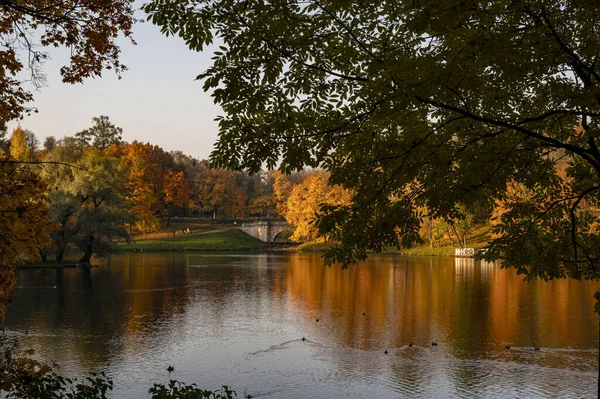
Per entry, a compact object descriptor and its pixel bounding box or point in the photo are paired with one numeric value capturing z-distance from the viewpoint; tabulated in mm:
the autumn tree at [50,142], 127075
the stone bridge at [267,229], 93812
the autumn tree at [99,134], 101625
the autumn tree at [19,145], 80125
